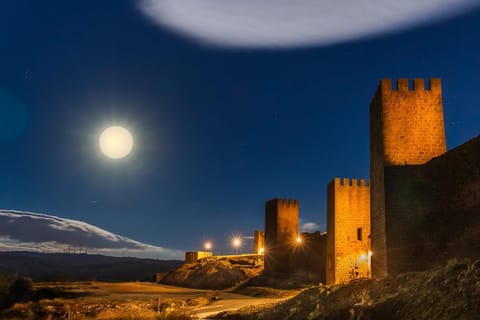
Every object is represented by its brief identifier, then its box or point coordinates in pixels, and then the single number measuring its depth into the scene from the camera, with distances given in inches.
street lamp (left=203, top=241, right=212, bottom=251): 3223.4
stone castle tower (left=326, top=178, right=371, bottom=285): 1369.3
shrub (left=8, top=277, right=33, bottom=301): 1548.8
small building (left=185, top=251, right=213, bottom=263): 2645.2
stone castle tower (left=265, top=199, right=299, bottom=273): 1969.7
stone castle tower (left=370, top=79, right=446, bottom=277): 939.3
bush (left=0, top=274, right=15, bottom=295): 1662.2
